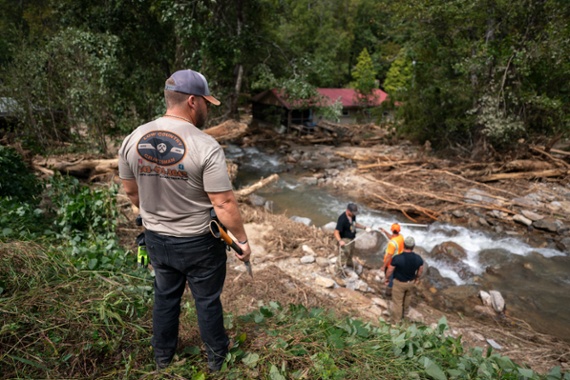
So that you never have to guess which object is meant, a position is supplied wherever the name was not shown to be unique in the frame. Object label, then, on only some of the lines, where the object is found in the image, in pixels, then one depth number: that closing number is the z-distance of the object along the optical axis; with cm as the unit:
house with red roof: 2522
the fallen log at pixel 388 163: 1540
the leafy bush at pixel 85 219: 422
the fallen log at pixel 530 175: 1332
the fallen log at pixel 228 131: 1071
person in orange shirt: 621
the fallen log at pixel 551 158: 1380
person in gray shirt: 216
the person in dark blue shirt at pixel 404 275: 574
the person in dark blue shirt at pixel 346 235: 710
